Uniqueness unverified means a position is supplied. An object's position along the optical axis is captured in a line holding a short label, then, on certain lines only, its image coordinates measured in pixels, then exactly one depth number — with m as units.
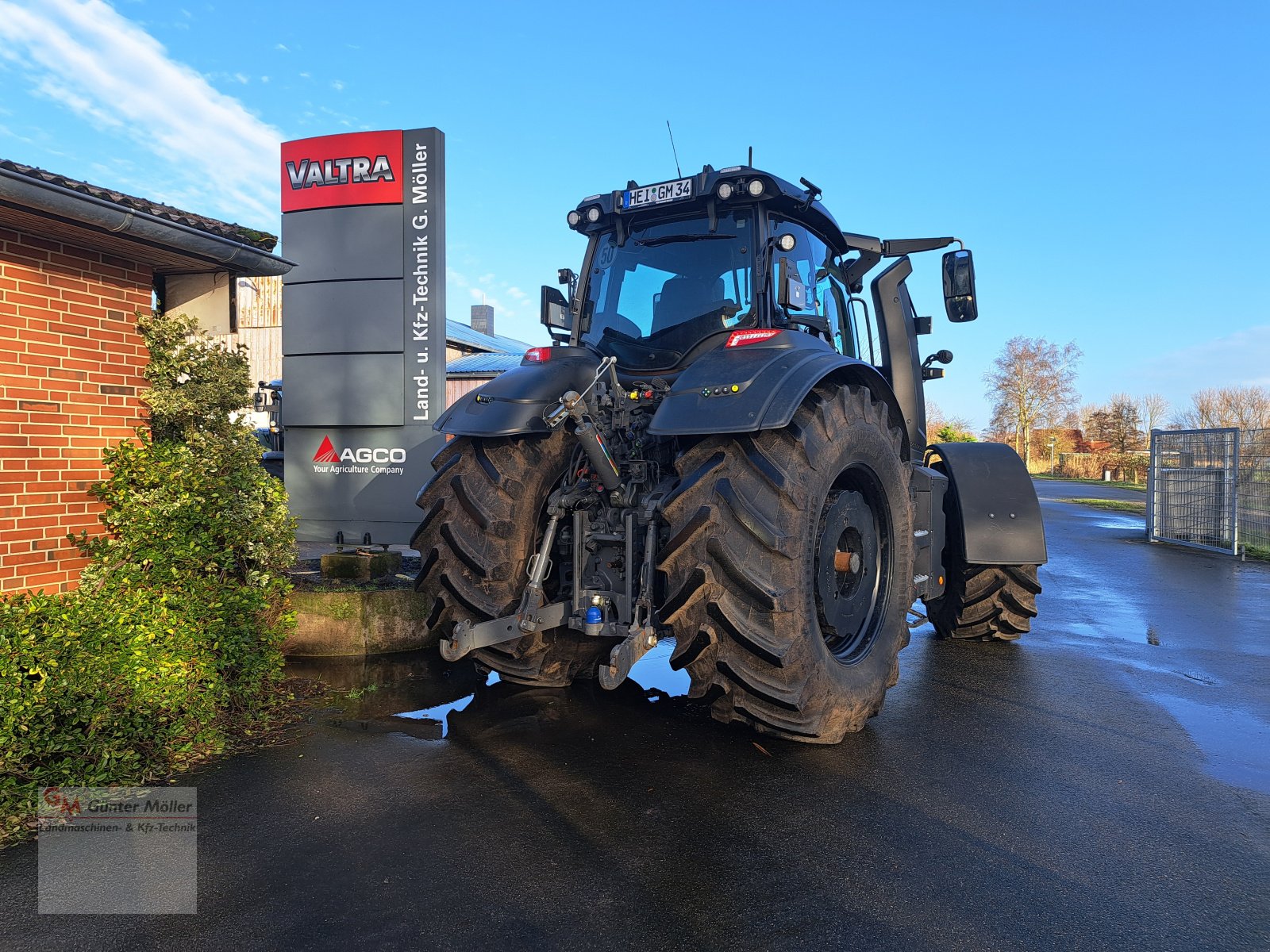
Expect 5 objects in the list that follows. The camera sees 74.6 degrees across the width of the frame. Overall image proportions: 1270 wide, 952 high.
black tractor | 3.68
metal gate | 13.37
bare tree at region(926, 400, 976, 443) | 36.53
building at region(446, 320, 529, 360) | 27.88
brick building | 4.43
